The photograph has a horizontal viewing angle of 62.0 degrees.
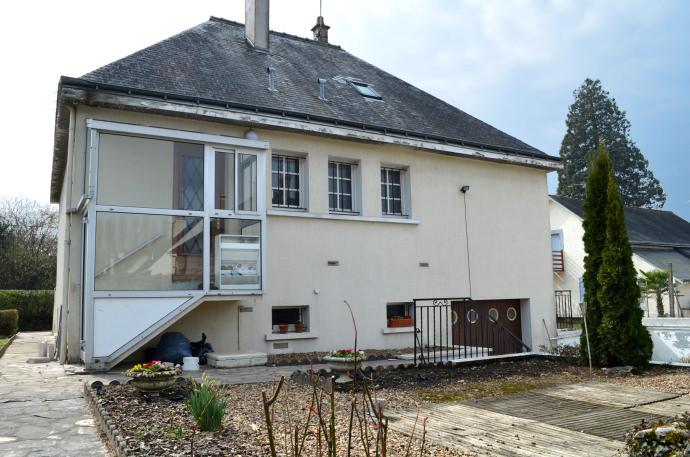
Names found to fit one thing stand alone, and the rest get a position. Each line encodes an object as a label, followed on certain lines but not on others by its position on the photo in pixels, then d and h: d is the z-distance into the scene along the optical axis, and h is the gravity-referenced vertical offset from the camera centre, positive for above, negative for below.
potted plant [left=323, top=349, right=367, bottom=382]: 8.38 -0.88
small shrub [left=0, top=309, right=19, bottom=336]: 21.73 -0.53
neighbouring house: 28.78 +2.61
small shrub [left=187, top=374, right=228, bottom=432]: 5.32 -0.97
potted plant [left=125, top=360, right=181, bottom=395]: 7.02 -0.87
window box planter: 13.83 -0.49
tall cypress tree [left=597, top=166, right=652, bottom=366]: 10.88 -0.05
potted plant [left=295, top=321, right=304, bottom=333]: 12.56 -0.54
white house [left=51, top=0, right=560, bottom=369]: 10.05 +2.16
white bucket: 9.80 -0.99
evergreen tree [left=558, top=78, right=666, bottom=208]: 49.59 +12.51
